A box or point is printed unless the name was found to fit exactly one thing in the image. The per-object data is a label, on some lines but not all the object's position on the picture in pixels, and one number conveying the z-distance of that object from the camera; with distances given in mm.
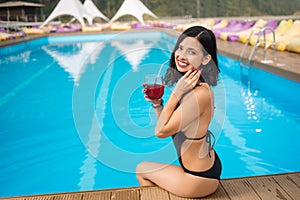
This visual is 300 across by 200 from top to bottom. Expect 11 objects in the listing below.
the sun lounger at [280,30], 7084
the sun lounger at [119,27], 18012
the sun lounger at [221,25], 12250
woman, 1217
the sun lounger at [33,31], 15743
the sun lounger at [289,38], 6080
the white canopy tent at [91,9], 21316
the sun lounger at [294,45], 5809
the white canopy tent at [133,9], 19625
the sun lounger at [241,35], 8220
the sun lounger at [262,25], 8055
